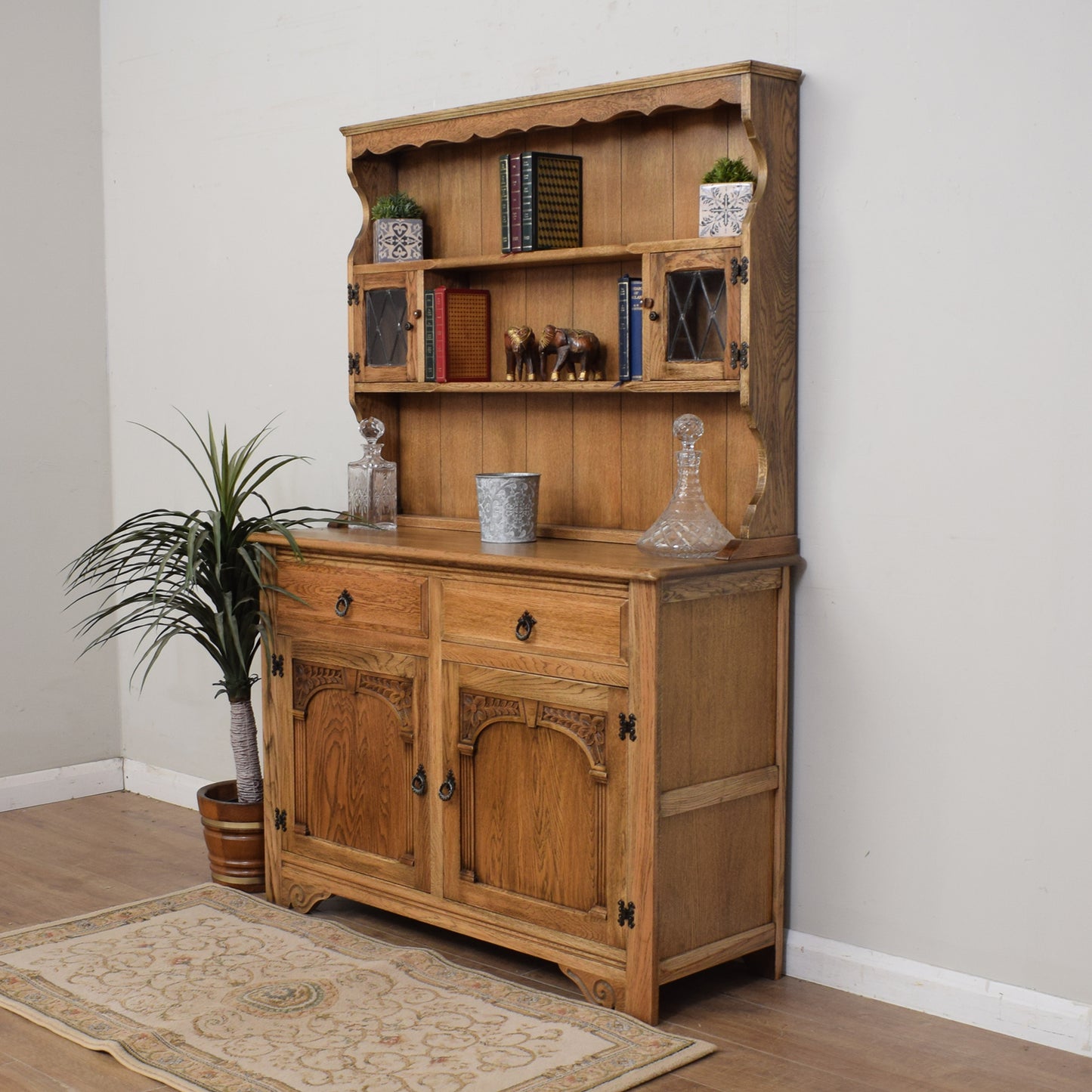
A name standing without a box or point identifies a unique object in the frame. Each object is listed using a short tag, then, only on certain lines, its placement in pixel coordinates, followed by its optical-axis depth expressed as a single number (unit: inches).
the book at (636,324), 125.2
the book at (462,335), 139.6
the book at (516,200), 131.7
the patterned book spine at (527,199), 131.0
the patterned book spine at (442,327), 139.4
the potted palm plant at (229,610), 141.6
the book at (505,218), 132.7
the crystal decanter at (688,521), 120.1
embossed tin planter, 130.0
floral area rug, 105.6
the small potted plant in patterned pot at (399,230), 145.2
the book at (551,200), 131.1
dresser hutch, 115.2
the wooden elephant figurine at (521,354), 134.7
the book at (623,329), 125.6
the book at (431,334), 140.0
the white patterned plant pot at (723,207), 118.7
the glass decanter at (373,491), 148.1
